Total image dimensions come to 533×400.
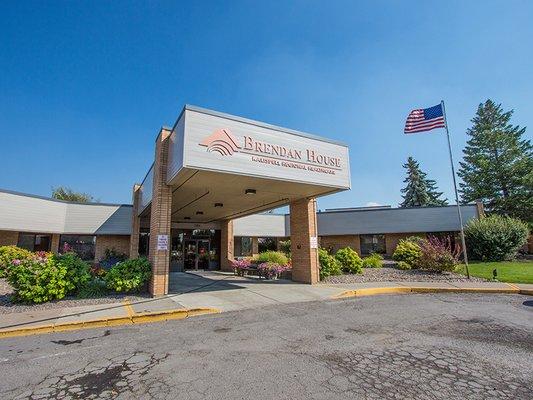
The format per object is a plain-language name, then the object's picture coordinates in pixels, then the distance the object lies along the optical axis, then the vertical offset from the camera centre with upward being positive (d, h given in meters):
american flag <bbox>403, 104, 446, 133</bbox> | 15.82 +6.56
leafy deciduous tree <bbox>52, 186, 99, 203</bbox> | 51.06 +9.63
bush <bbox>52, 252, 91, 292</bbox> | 9.73 -0.55
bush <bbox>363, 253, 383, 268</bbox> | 19.13 -1.00
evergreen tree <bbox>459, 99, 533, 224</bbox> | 35.44 +9.81
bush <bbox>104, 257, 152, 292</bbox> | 10.24 -0.81
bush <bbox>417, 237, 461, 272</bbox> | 15.89 -0.64
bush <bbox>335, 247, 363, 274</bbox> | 16.67 -0.75
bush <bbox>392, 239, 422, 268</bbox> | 18.30 -0.41
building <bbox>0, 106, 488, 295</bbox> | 9.98 +2.50
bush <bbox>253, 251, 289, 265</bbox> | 18.50 -0.58
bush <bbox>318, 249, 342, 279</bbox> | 15.62 -0.90
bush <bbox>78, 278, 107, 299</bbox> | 9.90 -1.23
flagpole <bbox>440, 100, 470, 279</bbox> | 15.80 +5.15
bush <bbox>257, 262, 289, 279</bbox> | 16.61 -1.13
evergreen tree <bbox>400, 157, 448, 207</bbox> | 47.91 +9.07
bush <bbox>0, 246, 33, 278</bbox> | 16.51 -0.02
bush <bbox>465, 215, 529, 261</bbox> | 20.91 +0.44
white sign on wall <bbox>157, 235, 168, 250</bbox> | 10.60 +0.30
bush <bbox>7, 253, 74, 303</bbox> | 8.83 -0.77
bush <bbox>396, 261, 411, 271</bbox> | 17.70 -1.08
